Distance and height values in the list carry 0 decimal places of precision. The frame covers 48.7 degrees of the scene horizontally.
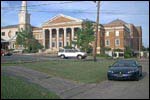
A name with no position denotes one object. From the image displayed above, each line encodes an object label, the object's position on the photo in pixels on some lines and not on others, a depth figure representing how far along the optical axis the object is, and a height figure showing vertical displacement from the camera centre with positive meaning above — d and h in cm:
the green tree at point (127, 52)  4170 -135
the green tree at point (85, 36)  3819 +255
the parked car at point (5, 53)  2644 -101
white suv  2739 -114
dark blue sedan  991 -149
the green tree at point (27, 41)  4516 +161
